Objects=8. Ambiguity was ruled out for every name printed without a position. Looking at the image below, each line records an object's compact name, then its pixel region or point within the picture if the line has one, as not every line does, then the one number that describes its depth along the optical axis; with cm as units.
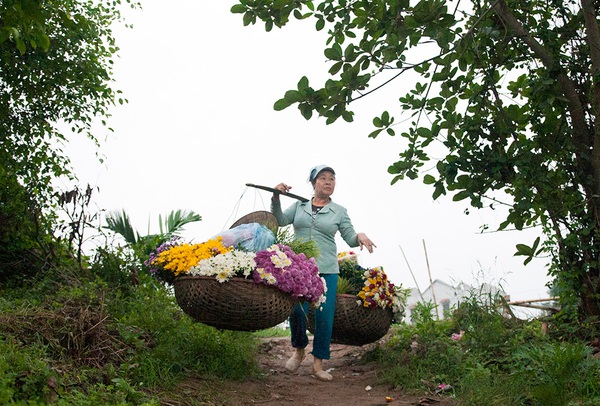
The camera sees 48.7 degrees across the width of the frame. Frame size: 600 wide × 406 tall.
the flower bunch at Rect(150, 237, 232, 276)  485
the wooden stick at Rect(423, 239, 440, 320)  692
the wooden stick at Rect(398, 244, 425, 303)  756
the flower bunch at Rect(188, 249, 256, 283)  459
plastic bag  516
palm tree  932
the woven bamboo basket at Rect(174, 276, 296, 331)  457
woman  592
